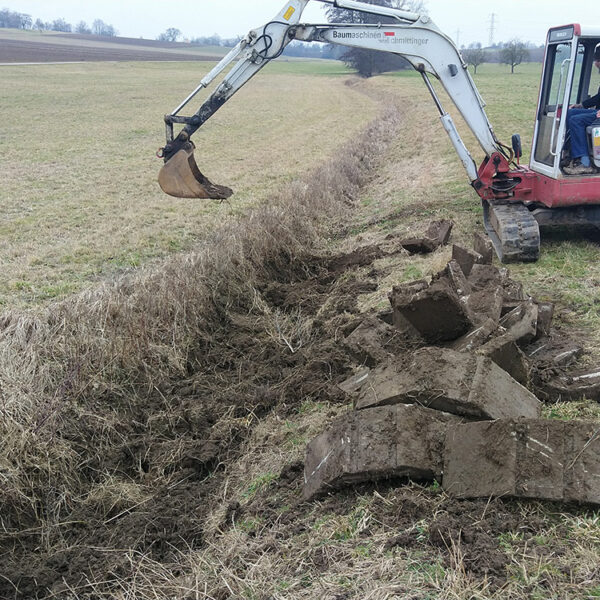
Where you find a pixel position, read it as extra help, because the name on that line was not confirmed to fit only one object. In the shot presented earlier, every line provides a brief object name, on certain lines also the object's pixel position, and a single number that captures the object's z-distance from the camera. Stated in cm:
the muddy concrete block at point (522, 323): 545
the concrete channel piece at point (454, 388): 429
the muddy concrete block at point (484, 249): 784
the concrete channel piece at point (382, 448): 402
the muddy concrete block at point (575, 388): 485
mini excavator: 859
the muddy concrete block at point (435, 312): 521
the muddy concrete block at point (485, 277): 651
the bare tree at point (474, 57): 6372
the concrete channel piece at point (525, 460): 368
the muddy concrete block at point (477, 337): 507
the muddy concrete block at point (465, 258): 707
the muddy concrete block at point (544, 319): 573
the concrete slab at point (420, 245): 895
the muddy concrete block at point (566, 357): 540
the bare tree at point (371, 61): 6506
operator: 856
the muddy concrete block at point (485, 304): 558
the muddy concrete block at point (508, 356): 486
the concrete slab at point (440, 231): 907
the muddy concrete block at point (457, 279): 608
